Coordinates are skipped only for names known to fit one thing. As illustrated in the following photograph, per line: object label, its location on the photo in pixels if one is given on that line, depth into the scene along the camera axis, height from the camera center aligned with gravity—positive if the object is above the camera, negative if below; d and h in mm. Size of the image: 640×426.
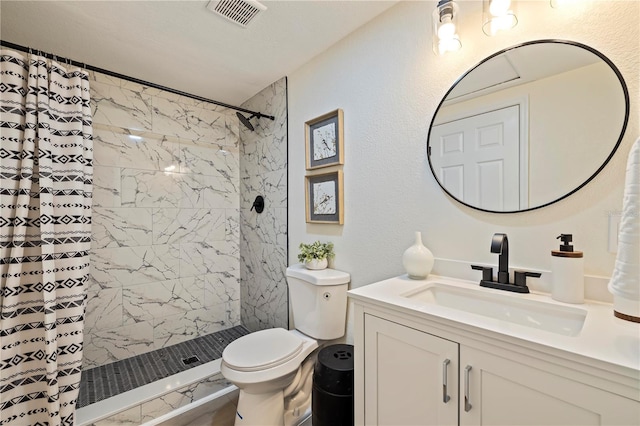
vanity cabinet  593 -462
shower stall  2062 -131
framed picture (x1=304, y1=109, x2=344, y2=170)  1689 +489
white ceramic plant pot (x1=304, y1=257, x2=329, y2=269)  1706 -330
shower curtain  1300 -166
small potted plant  1713 -276
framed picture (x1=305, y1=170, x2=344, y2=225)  1695 +97
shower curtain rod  1317 +837
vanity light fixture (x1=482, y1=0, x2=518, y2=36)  1014 +753
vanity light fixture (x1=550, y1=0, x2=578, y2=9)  946 +747
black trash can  1256 -860
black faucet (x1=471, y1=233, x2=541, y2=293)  979 -231
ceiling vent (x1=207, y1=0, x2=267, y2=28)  1396 +1099
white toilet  1345 -754
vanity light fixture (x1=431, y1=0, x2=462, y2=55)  1125 +803
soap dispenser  863 -201
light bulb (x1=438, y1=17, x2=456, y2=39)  1137 +789
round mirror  898 +331
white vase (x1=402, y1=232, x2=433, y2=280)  1204 -222
